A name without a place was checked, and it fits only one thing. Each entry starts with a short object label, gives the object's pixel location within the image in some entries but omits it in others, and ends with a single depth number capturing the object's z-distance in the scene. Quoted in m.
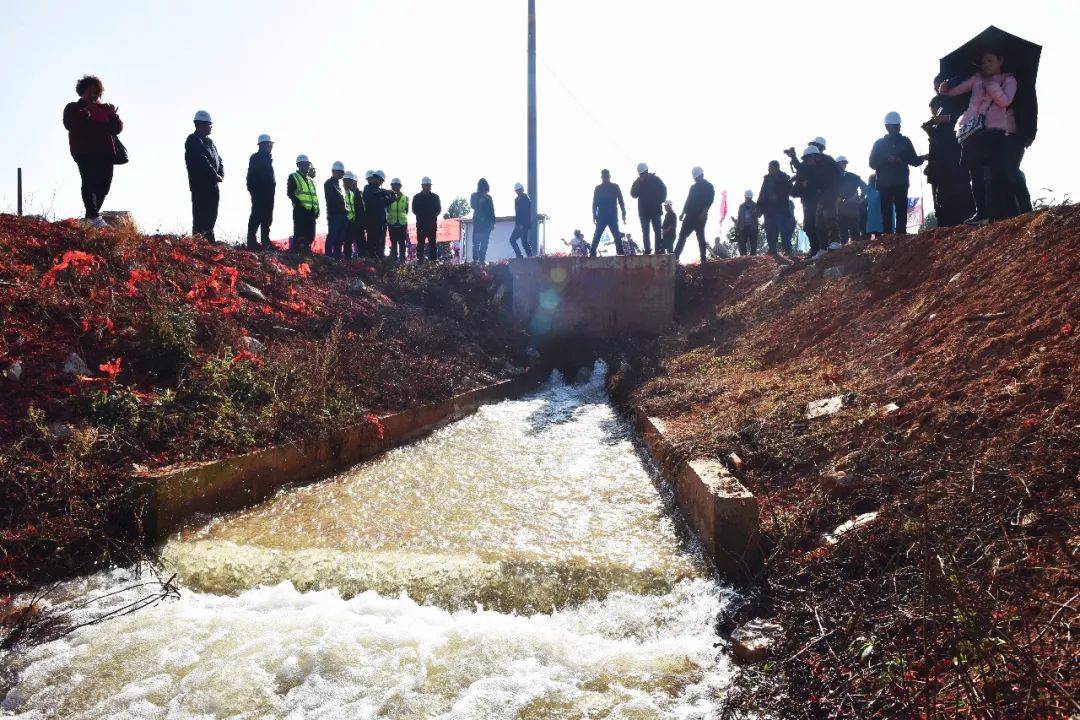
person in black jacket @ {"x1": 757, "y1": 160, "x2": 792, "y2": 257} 12.11
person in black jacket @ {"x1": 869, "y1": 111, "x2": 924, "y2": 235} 8.91
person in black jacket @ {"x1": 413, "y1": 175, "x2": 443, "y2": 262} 12.96
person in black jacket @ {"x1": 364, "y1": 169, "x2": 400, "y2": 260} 12.12
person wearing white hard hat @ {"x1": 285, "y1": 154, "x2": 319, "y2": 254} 10.45
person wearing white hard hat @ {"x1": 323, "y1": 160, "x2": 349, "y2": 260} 11.41
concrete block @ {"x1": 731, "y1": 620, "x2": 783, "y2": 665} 2.93
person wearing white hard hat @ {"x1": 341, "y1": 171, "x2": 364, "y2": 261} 11.67
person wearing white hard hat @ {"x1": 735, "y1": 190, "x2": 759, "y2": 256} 14.02
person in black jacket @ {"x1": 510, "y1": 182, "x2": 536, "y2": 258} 13.80
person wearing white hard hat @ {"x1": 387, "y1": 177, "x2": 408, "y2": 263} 12.59
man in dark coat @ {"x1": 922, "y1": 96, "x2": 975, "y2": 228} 8.13
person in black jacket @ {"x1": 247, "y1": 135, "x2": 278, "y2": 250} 9.66
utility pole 14.64
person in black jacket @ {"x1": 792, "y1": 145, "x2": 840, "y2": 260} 10.21
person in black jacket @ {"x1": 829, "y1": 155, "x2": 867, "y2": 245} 10.58
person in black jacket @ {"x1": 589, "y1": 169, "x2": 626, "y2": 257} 12.60
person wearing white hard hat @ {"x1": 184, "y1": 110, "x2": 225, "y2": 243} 8.64
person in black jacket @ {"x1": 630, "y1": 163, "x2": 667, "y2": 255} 12.32
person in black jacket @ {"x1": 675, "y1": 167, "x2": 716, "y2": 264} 12.12
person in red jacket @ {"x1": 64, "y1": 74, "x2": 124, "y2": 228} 7.09
